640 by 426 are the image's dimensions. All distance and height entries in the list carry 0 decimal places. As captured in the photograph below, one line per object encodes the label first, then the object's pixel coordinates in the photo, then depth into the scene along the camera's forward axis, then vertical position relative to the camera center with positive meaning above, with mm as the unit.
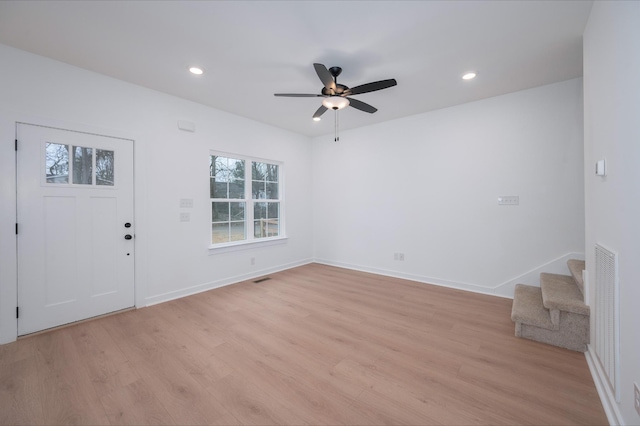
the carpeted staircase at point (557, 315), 2240 -1024
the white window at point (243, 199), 4270 +259
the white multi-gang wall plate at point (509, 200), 3525 +155
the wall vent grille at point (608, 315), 1479 -700
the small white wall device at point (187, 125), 3668 +1316
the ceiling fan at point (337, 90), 2478 +1326
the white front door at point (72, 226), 2586 -139
